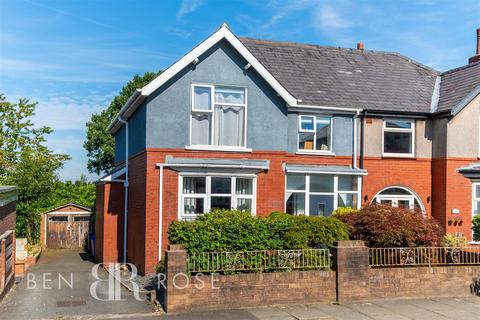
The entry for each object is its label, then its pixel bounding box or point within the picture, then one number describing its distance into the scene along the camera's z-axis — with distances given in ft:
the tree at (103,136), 134.48
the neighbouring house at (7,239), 42.39
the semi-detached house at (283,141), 55.77
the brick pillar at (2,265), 41.63
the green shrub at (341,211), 55.51
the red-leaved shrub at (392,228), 45.16
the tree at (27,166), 89.84
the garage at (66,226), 90.68
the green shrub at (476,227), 62.39
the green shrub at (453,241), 51.79
